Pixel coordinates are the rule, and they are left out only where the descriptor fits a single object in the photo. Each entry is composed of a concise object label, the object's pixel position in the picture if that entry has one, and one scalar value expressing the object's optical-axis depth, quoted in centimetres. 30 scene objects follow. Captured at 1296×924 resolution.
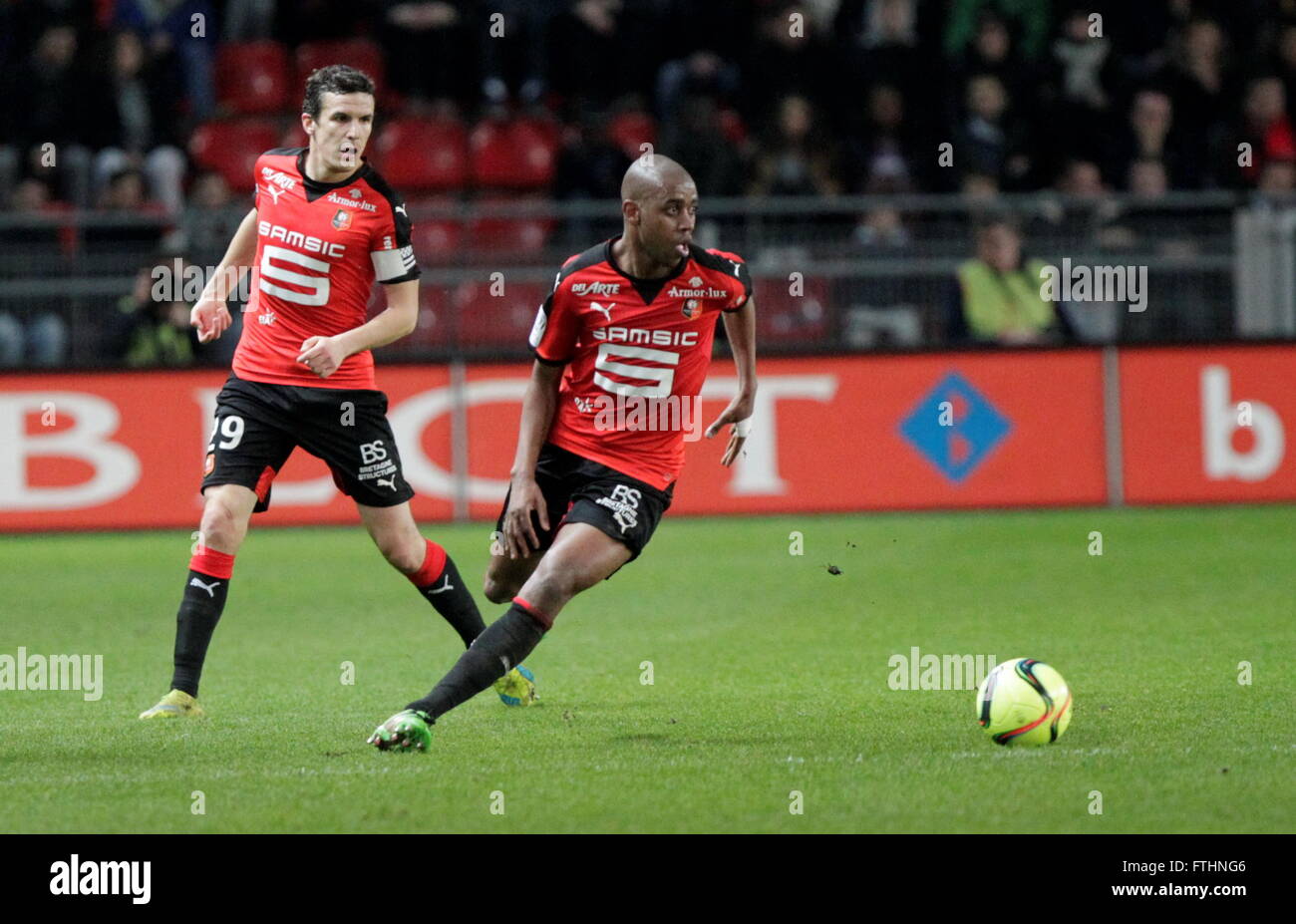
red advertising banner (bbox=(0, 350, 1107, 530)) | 1493
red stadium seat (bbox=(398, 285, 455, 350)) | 1555
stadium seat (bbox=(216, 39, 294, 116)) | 1898
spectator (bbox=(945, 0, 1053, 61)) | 1930
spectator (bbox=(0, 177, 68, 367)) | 1526
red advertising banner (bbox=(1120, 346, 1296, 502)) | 1498
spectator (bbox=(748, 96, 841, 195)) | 1730
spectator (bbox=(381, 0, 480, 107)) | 1838
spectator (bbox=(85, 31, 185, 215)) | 1744
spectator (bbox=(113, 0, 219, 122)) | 1898
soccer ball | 634
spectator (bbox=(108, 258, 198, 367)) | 1519
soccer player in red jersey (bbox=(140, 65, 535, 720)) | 732
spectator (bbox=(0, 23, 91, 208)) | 1725
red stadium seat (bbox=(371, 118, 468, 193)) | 1808
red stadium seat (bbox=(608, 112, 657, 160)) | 1844
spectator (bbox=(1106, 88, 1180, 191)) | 1769
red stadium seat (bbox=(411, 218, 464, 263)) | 1647
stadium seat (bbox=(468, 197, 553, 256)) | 1675
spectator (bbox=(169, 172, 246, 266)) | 1534
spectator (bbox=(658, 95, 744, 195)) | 1700
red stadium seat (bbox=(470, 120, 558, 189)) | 1808
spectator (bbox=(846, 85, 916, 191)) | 1767
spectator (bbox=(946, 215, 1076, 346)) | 1545
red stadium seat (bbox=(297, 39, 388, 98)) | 1903
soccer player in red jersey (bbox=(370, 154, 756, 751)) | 667
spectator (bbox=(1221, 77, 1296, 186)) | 1789
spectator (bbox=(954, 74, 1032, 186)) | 1772
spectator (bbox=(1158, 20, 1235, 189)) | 1791
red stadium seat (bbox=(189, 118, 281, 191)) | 1833
